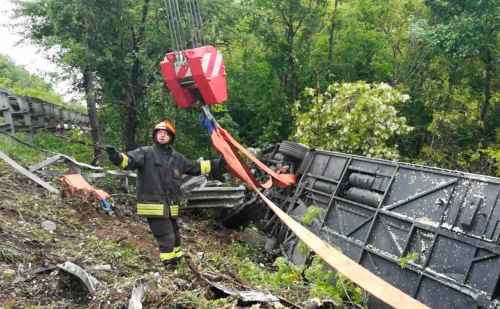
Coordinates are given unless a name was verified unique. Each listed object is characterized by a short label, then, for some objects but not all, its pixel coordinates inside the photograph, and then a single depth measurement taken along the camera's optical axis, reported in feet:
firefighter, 16.16
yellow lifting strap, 7.73
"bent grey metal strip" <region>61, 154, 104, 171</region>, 22.85
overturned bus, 15.03
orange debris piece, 21.03
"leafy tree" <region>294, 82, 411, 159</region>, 29.63
